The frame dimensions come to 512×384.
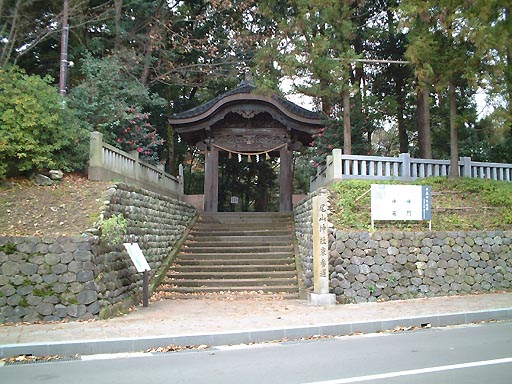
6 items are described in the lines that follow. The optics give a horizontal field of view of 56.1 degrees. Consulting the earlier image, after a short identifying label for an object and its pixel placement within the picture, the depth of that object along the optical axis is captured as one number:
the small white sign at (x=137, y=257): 9.87
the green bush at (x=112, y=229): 9.34
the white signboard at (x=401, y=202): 11.64
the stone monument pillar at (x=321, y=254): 10.63
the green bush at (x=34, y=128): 11.36
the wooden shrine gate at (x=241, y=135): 19.09
